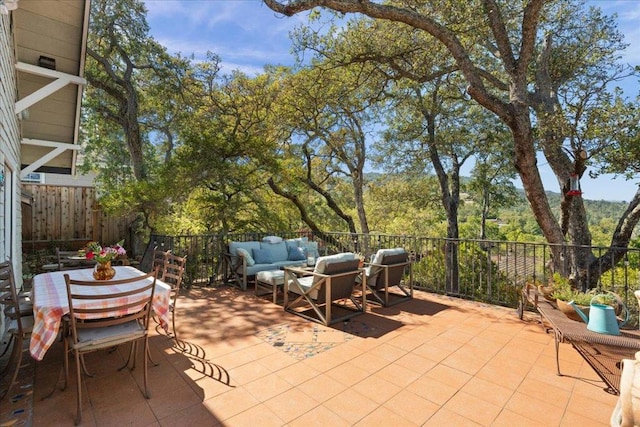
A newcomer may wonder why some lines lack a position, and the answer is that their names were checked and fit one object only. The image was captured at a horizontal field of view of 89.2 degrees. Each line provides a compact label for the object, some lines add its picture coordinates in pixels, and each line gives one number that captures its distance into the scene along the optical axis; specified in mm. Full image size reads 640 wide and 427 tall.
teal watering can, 2762
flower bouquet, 3514
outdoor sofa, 6379
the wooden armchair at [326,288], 4418
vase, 3574
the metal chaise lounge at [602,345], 2312
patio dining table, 2510
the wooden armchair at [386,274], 5262
